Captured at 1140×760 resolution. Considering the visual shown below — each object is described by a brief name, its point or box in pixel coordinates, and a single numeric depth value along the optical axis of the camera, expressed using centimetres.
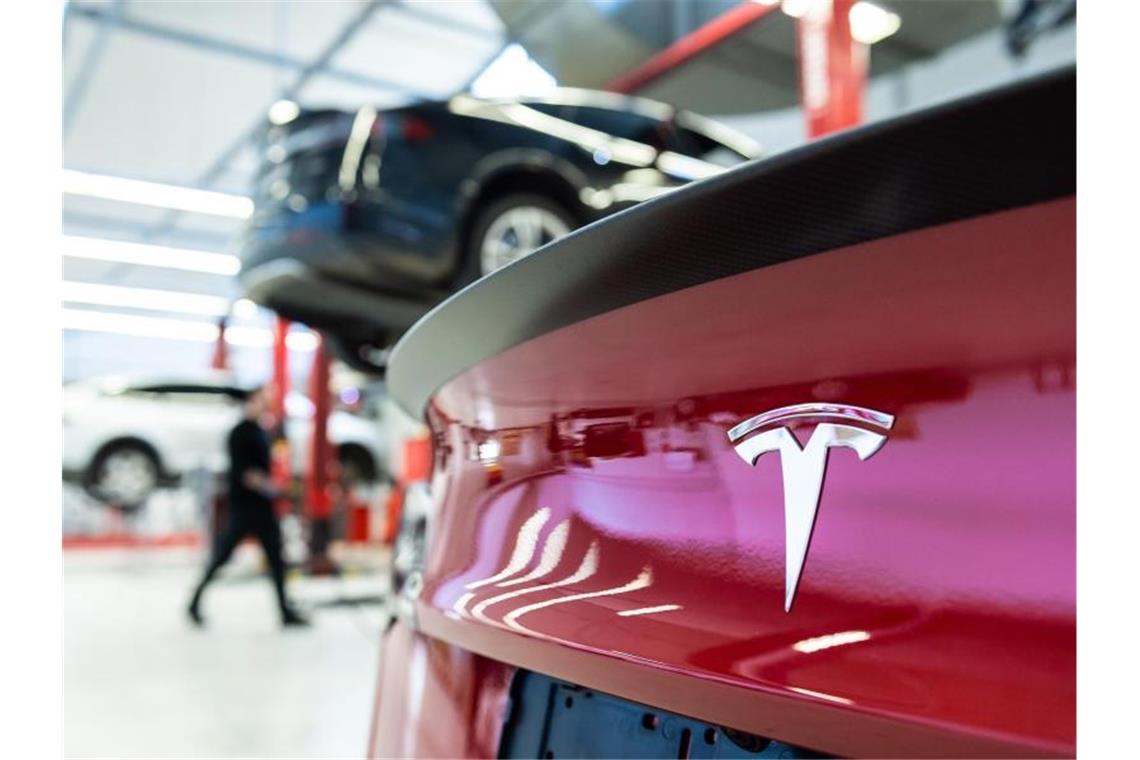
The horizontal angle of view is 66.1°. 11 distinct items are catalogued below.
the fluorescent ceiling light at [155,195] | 1073
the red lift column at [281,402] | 768
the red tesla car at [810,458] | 43
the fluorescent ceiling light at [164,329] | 1761
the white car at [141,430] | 876
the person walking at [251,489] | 488
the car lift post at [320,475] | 695
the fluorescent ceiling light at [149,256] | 1334
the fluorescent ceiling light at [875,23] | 614
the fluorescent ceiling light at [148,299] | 1577
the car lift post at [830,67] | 515
